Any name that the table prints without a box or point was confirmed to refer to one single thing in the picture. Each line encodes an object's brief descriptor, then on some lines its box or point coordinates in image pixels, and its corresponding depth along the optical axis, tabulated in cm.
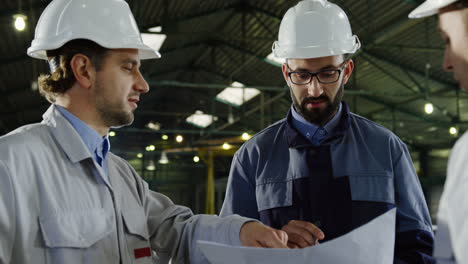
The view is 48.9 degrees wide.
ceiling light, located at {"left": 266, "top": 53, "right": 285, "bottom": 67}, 1655
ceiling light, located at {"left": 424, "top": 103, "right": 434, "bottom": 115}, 1291
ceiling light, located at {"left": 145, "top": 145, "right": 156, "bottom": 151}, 2570
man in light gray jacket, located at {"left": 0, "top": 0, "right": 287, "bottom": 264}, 195
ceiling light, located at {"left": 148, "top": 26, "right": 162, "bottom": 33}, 1349
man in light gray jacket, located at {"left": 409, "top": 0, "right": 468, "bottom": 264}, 101
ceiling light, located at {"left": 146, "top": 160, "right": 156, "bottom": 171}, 2902
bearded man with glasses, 240
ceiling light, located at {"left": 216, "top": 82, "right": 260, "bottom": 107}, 2042
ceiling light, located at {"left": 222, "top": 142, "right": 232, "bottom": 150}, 1872
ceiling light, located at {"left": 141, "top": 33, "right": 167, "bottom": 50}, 1437
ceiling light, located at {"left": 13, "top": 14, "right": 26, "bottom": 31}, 803
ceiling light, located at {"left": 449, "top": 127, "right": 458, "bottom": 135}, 1578
